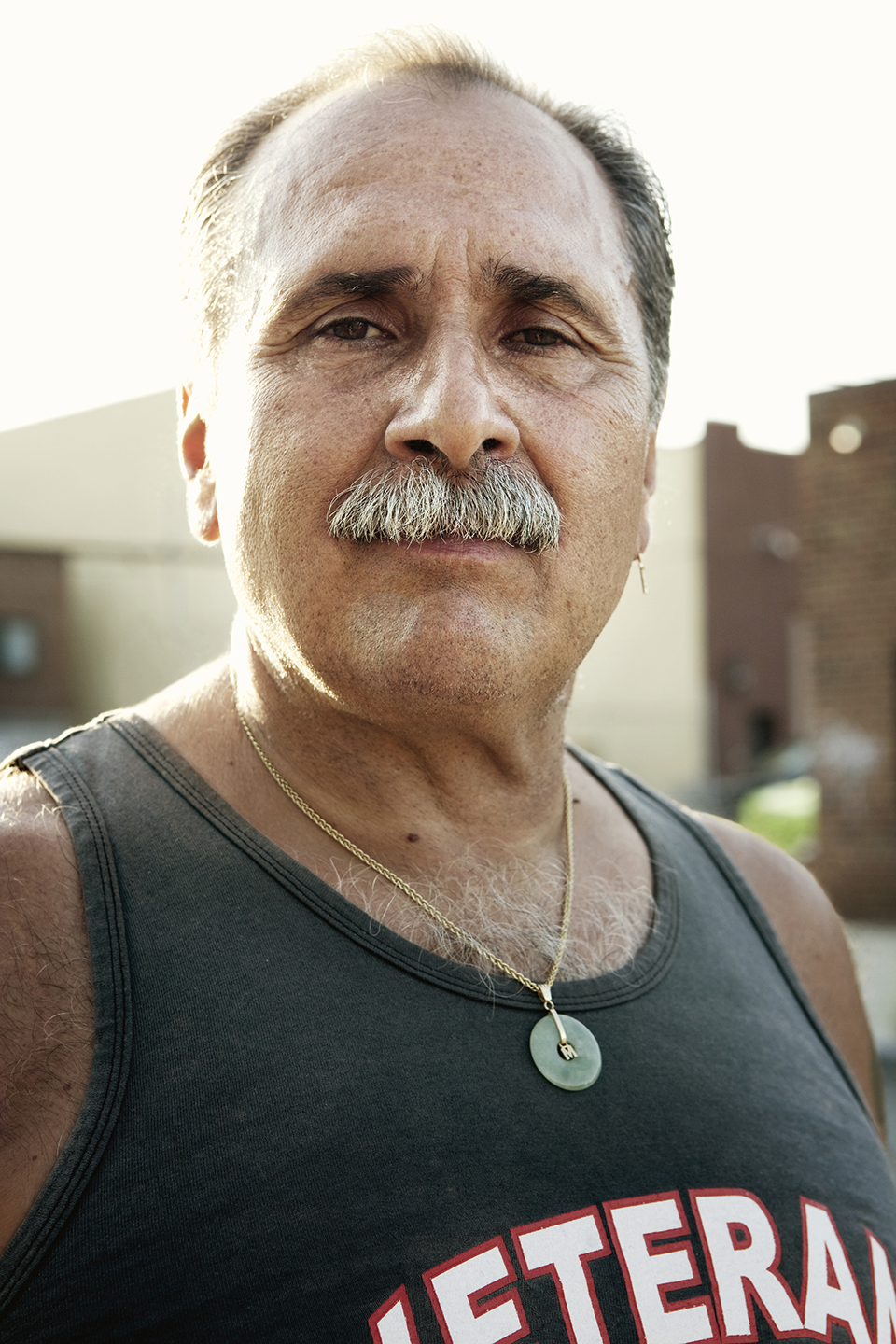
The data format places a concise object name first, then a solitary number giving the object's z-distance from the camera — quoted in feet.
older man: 4.20
